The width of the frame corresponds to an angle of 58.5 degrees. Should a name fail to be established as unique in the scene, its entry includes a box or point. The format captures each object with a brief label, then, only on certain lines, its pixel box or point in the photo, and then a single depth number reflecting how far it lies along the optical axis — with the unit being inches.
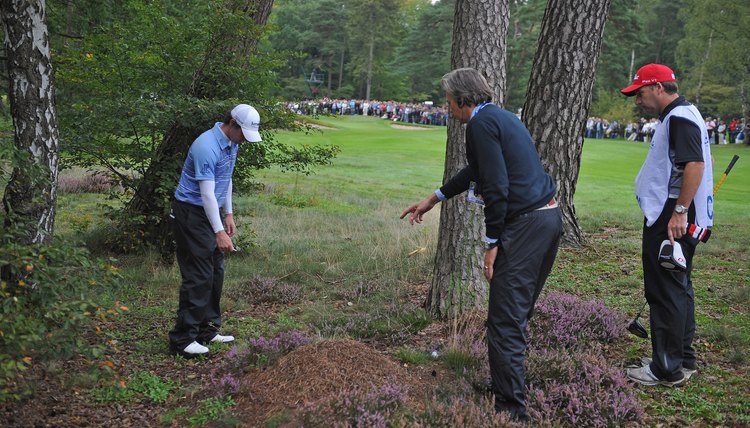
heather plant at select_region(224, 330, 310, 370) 189.9
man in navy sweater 156.9
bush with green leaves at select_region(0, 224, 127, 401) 129.9
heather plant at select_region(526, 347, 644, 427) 162.2
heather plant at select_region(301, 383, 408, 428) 148.5
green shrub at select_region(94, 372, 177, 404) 176.9
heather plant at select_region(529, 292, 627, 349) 210.8
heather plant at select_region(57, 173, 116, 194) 560.4
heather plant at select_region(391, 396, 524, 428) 148.5
